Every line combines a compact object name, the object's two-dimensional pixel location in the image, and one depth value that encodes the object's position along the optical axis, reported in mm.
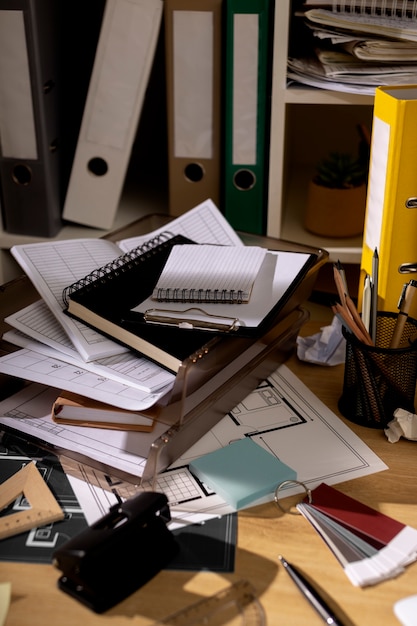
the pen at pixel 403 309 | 896
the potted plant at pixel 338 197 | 1209
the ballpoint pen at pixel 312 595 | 646
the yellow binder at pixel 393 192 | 905
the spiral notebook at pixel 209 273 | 934
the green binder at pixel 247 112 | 1080
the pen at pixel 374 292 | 917
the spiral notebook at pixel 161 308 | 878
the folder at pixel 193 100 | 1099
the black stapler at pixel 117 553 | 665
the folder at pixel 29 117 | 1079
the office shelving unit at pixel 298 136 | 1064
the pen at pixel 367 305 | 925
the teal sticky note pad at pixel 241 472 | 787
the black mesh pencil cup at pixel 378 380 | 890
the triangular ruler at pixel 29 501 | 742
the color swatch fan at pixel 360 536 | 697
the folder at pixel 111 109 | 1106
